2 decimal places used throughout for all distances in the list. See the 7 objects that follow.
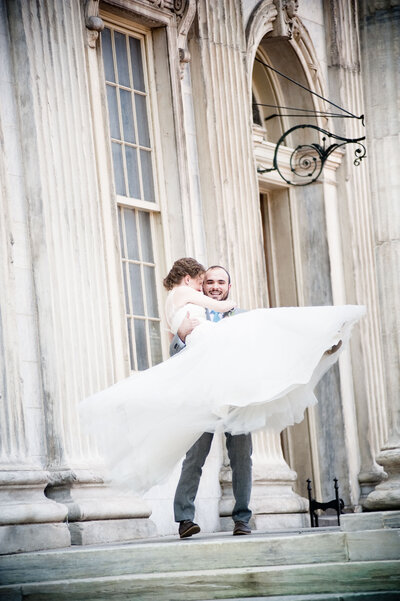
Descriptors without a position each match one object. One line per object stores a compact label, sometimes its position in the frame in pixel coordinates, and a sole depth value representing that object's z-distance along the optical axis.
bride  10.22
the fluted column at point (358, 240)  16.91
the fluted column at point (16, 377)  11.27
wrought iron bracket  16.38
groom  10.61
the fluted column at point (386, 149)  12.83
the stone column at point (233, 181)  14.51
